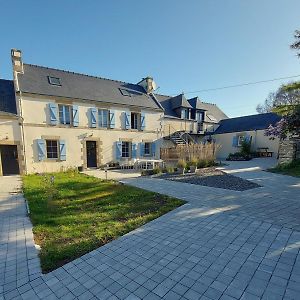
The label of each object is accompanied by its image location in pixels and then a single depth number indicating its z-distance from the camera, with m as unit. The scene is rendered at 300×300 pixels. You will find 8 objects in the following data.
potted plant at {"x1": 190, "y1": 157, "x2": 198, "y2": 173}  10.77
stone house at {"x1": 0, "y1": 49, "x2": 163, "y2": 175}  11.92
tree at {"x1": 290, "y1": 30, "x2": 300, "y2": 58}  7.32
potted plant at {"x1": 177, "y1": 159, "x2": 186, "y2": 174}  10.54
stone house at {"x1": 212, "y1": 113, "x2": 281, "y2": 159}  18.22
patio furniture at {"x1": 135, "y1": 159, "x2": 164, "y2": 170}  13.31
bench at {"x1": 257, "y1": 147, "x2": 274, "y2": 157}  17.86
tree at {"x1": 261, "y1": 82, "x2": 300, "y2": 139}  7.29
